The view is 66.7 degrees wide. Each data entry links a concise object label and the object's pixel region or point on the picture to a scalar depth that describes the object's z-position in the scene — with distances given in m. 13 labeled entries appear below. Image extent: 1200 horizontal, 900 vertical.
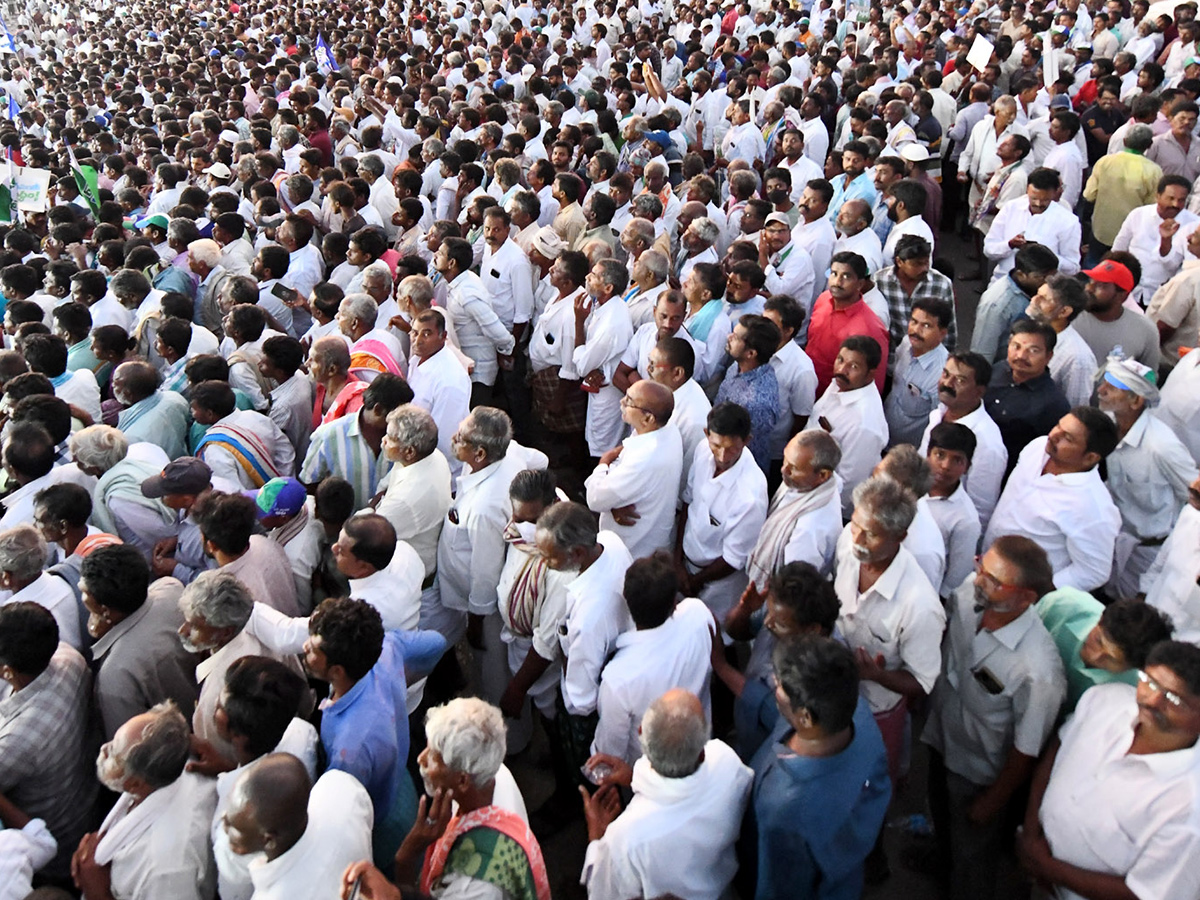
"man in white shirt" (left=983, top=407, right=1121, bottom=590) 3.64
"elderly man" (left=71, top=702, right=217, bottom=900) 2.55
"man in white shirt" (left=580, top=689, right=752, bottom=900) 2.54
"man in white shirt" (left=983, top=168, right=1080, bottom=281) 6.42
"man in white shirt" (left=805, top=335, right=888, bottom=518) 4.43
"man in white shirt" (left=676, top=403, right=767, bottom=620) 3.97
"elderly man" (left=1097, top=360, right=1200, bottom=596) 4.04
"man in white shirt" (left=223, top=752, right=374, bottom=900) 2.32
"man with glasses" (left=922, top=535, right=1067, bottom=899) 3.00
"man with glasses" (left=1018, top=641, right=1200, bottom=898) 2.44
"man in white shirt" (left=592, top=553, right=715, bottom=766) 3.09
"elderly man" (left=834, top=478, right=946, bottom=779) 3.18
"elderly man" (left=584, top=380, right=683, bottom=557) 4.12
